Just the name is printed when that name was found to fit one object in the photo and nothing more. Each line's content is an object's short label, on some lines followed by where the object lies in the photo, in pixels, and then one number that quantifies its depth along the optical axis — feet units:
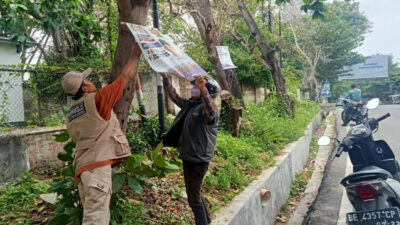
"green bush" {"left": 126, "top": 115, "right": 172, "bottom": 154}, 16.25
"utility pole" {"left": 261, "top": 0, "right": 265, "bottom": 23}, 48.69
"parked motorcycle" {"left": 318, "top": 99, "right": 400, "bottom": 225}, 10.81
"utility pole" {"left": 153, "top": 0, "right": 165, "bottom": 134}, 16.86
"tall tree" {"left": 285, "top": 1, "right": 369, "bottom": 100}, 89.85
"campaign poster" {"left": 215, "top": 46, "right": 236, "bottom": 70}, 22.50
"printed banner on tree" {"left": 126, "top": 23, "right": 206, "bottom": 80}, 8.63
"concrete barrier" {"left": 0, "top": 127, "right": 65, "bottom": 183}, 13.64
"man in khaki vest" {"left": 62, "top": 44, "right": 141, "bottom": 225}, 8.01
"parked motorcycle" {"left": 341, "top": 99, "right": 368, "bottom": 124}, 32.15
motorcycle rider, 37.96
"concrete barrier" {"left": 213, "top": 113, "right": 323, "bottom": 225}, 12.17
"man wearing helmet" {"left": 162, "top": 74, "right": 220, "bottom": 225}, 10.21
